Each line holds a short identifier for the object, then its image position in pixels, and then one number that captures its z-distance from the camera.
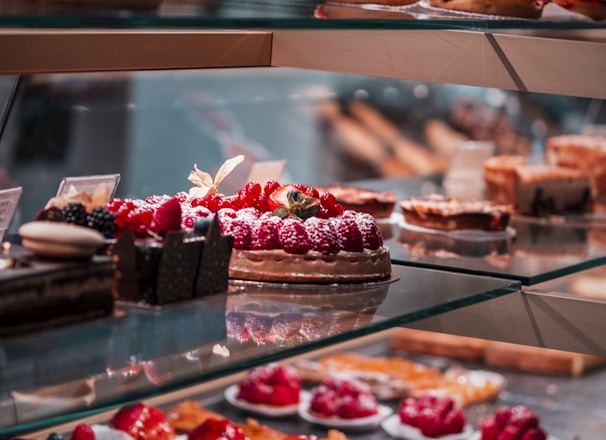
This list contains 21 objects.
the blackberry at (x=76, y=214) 2.05
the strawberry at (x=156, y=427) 3.41
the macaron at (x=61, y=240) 1.83
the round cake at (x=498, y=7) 2.86
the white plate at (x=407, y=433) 4.62
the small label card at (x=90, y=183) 2.55
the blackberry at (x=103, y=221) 2.07
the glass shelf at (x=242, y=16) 1.59
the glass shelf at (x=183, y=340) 1.63
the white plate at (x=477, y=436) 4.64
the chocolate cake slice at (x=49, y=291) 1.73
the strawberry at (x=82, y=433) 2.93
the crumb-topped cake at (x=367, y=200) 4.04
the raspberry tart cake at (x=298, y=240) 2.51
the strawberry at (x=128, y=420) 3.26
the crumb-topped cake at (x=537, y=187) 4.68
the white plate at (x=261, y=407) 4.60
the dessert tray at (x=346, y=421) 4.60
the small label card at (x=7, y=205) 2.48
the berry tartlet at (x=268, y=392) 4.66
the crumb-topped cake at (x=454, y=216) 3.94
